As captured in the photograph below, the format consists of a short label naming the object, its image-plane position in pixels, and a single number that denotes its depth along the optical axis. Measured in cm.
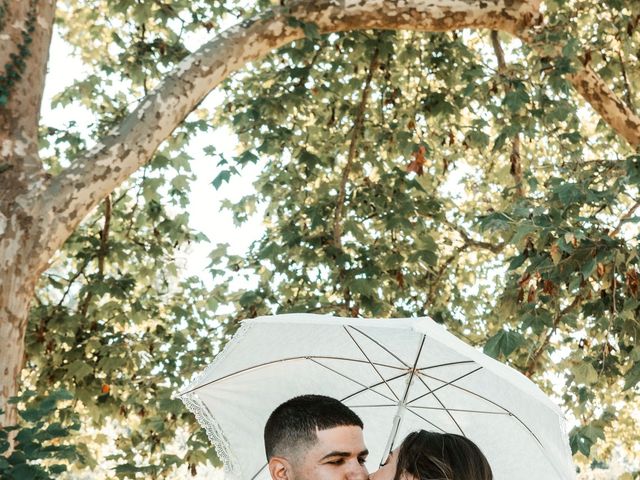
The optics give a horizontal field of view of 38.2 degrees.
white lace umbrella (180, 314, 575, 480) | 374
